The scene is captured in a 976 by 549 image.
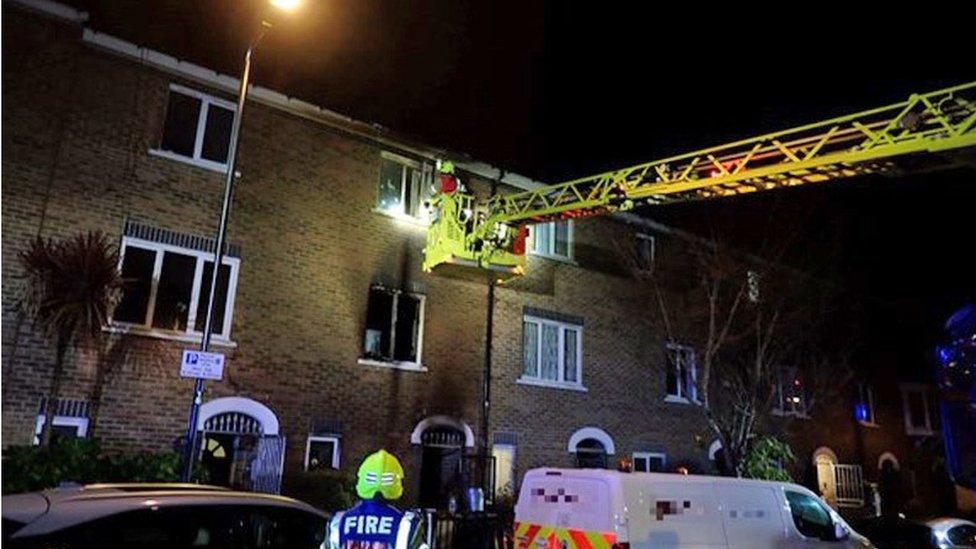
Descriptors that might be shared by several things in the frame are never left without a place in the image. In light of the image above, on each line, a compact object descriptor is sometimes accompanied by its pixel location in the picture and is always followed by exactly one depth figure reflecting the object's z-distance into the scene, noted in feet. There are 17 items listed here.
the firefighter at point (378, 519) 14.55
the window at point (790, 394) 73.20
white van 25.38
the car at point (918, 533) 40.62
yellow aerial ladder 31.07
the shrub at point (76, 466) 28.58
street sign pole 29.89
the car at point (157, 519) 14.33
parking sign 28.99
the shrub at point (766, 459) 56.29
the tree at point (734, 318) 59.36
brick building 35.09
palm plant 32.24
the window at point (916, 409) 87.10
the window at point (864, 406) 81.10
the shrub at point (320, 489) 38.55
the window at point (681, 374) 62.64
